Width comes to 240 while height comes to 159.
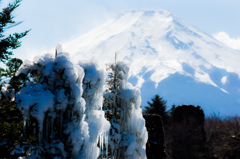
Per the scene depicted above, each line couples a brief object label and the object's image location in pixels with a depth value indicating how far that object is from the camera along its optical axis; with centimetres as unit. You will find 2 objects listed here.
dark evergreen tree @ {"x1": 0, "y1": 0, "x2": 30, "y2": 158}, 1185
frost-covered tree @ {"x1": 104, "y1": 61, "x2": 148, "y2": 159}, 1667
